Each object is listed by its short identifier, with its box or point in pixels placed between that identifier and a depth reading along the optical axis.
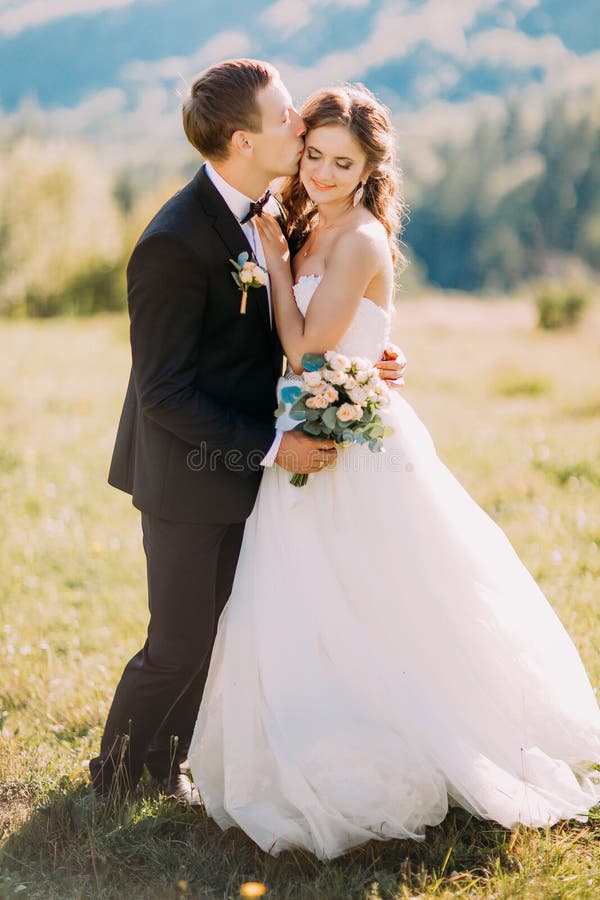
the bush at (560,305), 20.59
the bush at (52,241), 28.78
